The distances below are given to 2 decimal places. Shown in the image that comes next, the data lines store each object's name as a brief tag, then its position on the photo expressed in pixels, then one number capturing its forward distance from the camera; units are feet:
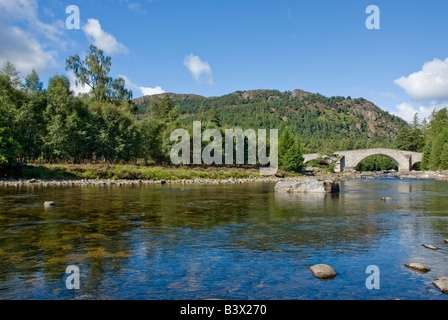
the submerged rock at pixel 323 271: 30.68
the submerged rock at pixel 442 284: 27.08
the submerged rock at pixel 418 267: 32.40
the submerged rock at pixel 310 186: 113.70
